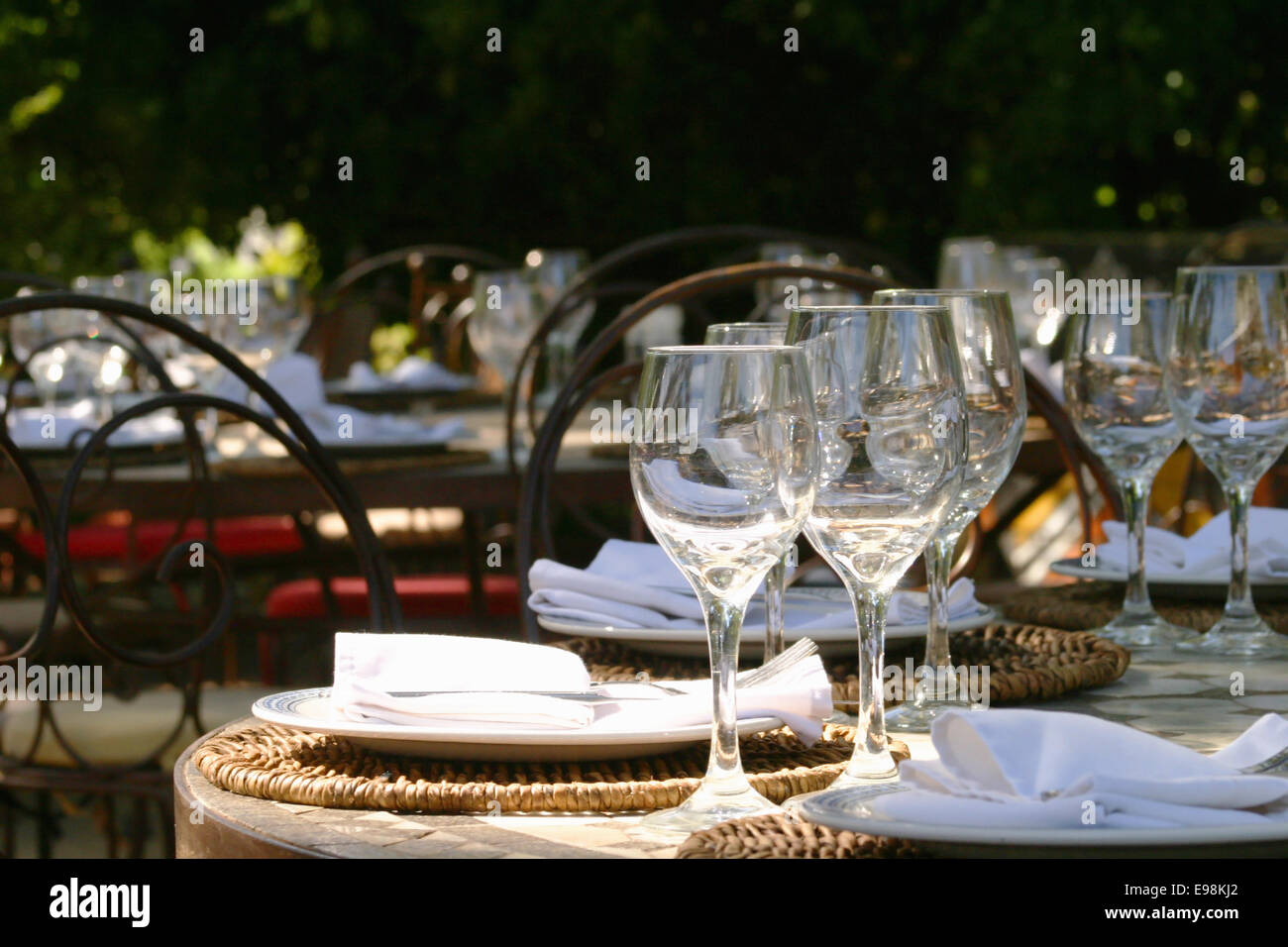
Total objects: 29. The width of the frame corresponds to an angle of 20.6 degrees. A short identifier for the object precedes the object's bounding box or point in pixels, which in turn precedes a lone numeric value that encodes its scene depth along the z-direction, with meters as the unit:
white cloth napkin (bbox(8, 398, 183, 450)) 3.39
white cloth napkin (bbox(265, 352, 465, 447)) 3.31
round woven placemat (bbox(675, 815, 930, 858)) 1.42
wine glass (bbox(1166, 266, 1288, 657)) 1.83
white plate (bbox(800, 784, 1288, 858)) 1.39
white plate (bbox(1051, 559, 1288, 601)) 2.01
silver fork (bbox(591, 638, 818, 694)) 1.62
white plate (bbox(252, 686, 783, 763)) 1.54
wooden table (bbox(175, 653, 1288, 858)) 1.46
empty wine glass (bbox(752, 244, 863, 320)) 3.57
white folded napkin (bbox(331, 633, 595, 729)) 1.56
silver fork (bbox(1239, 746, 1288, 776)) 1.50
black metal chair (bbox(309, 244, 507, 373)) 5.33
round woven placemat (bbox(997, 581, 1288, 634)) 1.96
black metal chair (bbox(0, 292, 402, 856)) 1.91
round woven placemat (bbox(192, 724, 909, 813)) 1.52
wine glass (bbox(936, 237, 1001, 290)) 4.82
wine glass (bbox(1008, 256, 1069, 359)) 4.35
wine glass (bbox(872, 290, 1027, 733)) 1.68
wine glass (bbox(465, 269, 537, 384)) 4.26
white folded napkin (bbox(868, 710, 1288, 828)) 1.41
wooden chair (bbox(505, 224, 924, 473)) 3.03
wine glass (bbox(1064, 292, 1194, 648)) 1.91
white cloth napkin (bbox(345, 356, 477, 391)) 4.46
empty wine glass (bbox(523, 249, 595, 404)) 4.54
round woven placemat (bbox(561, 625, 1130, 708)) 1.74
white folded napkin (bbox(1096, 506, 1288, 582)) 2.00
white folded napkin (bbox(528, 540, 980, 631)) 1.82
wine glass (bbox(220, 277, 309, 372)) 3.93
